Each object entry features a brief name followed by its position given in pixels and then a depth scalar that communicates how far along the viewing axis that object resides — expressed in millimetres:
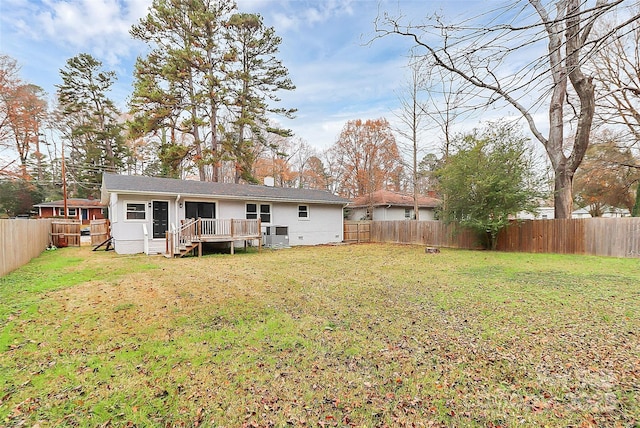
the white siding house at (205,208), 11070
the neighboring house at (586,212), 27822
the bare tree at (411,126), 16686
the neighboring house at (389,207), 21625
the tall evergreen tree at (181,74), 17000
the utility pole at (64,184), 17562
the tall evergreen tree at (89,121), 22734
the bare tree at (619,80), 12852
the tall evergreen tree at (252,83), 18906
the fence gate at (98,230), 14938
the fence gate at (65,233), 13920
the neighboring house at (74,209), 25631
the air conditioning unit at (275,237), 13844
